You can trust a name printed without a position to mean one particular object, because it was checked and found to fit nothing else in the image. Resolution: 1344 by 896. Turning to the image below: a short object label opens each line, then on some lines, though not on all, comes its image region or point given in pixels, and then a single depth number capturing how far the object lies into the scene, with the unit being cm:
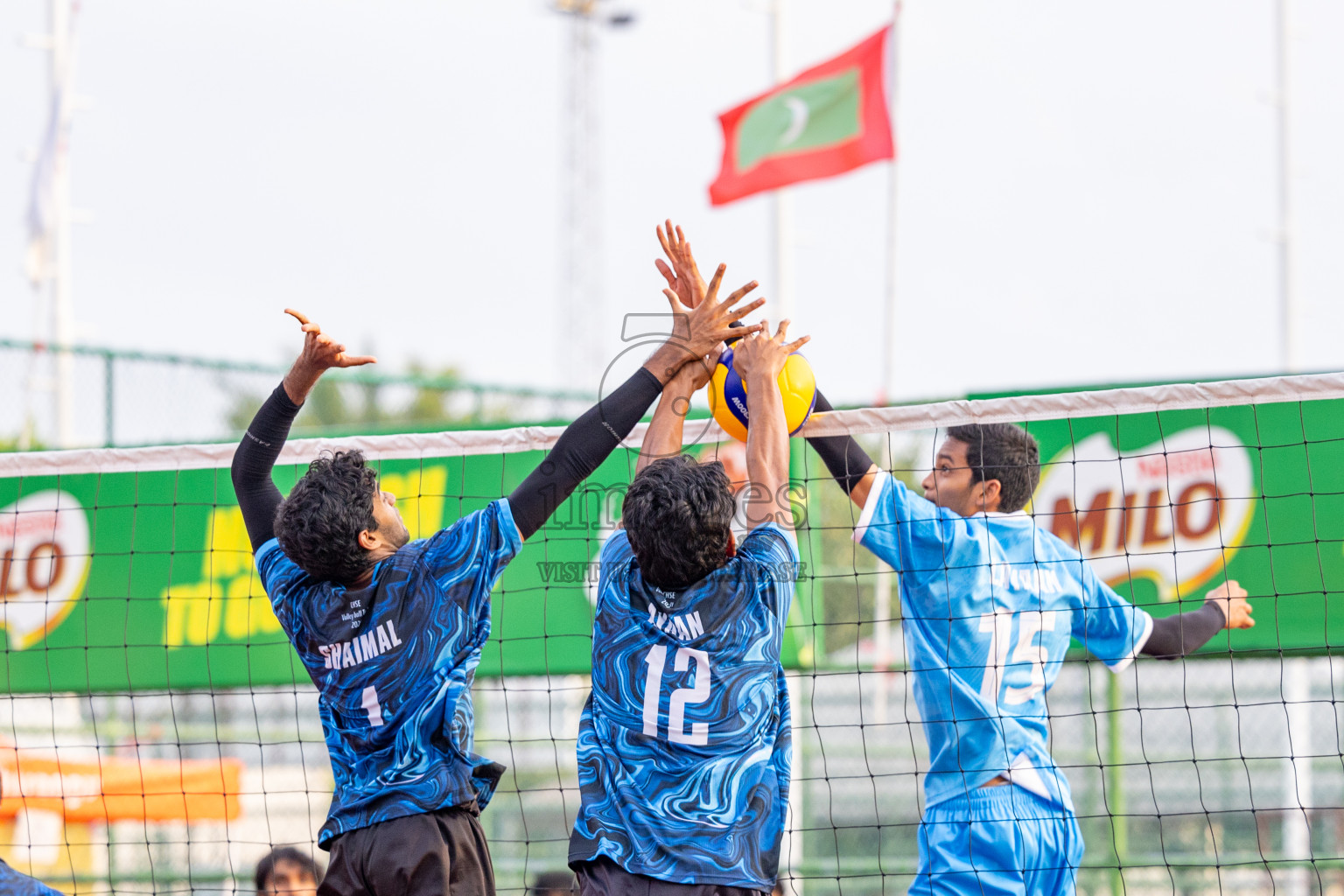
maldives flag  1958
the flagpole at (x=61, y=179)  2256
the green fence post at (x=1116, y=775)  1316
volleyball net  1137
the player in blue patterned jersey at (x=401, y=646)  646
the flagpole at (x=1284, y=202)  2264
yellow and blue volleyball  739
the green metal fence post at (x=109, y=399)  1628
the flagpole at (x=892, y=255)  1958
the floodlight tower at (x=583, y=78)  6644
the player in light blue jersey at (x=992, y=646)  786
